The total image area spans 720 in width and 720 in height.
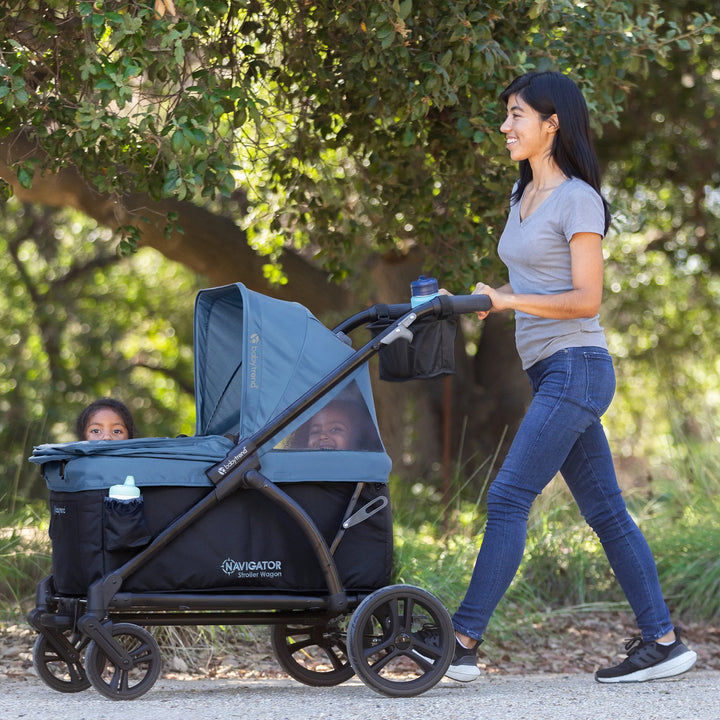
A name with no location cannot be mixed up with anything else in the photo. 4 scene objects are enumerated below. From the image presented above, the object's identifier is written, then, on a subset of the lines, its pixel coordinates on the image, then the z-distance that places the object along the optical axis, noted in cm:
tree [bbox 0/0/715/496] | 756
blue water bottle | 705
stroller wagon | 647
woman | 697
